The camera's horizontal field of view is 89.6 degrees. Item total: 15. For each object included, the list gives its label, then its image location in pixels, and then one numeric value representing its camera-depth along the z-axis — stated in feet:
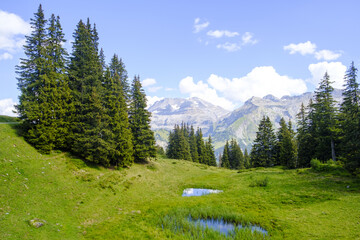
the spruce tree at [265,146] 203.31
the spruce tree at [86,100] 99.09
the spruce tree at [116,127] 112.16
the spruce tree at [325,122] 132.16
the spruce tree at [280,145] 194.88
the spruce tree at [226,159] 317.77
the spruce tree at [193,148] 298.97
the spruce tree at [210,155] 321.07
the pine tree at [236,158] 320.91
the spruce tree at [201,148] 313.73
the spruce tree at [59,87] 91.30
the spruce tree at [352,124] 82.07
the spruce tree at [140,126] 142.00
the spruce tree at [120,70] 162.61
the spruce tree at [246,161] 331.34
